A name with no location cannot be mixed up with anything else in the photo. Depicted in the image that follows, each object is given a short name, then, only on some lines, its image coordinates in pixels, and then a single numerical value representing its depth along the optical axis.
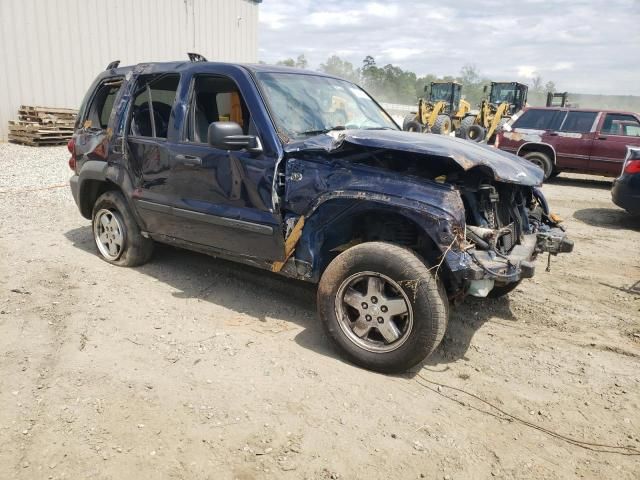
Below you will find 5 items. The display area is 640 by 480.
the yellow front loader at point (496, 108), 16.78
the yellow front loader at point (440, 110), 17.19
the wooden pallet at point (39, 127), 12.81
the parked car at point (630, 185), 7.48
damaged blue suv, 3.17
